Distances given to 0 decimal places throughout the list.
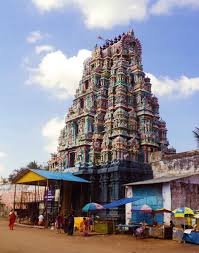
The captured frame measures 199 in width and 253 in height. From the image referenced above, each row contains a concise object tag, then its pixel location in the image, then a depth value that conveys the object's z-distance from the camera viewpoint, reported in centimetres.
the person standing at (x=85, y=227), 1557
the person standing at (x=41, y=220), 2014
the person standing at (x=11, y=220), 1799
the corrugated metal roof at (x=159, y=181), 1595
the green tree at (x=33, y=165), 4333
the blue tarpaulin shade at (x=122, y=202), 1616
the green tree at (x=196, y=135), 2167
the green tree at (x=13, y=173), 3932
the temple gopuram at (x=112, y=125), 2061
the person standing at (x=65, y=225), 1678
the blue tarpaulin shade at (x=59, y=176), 1926
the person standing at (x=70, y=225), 1574
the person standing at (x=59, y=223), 1804
